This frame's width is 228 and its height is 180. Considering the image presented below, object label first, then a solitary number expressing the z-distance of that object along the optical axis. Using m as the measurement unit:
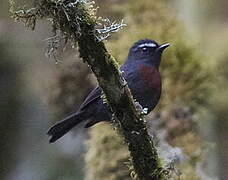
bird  9.19
